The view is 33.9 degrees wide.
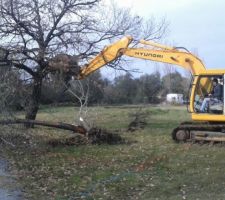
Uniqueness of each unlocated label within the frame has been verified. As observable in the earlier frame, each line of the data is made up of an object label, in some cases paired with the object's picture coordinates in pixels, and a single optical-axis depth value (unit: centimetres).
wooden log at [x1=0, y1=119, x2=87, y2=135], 1356
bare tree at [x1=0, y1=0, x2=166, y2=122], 1575
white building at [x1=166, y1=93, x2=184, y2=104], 4295
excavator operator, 1307
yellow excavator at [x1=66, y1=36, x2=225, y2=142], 1306
